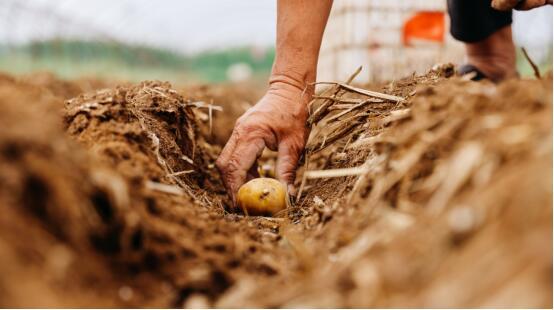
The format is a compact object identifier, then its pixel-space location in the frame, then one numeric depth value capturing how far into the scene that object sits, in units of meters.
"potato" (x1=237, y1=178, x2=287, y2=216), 2.32
